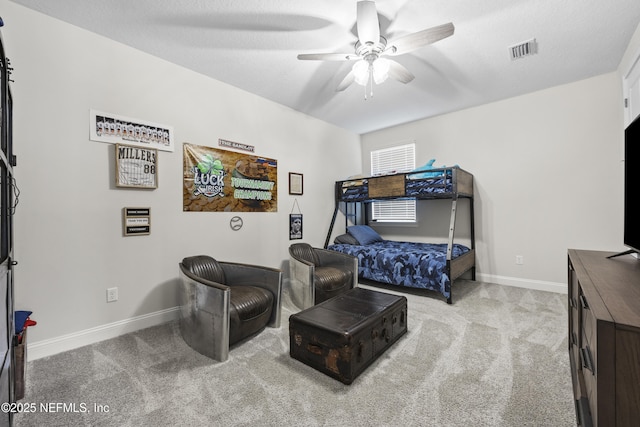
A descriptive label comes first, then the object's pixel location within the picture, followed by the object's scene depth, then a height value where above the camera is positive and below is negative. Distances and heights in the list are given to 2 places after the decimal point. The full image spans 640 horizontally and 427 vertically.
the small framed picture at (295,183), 3.87 +0.45
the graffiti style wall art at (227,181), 2.84 +0.41
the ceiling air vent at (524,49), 2.41 +1.48
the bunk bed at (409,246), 3.16 -0.53
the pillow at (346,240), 4.25 -0.45
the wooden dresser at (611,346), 0.69 -0.40
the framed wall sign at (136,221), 2.38 -0.03
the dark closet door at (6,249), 1.08 -0.14
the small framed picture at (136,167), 2.34 +0.47
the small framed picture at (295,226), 3.86 -0.18
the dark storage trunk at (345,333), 1.65 -0.82
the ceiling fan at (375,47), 1.82 +1.25
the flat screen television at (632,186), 1.44 +0.10
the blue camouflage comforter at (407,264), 3.10 -0.67
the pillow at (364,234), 4.30 -0.37
